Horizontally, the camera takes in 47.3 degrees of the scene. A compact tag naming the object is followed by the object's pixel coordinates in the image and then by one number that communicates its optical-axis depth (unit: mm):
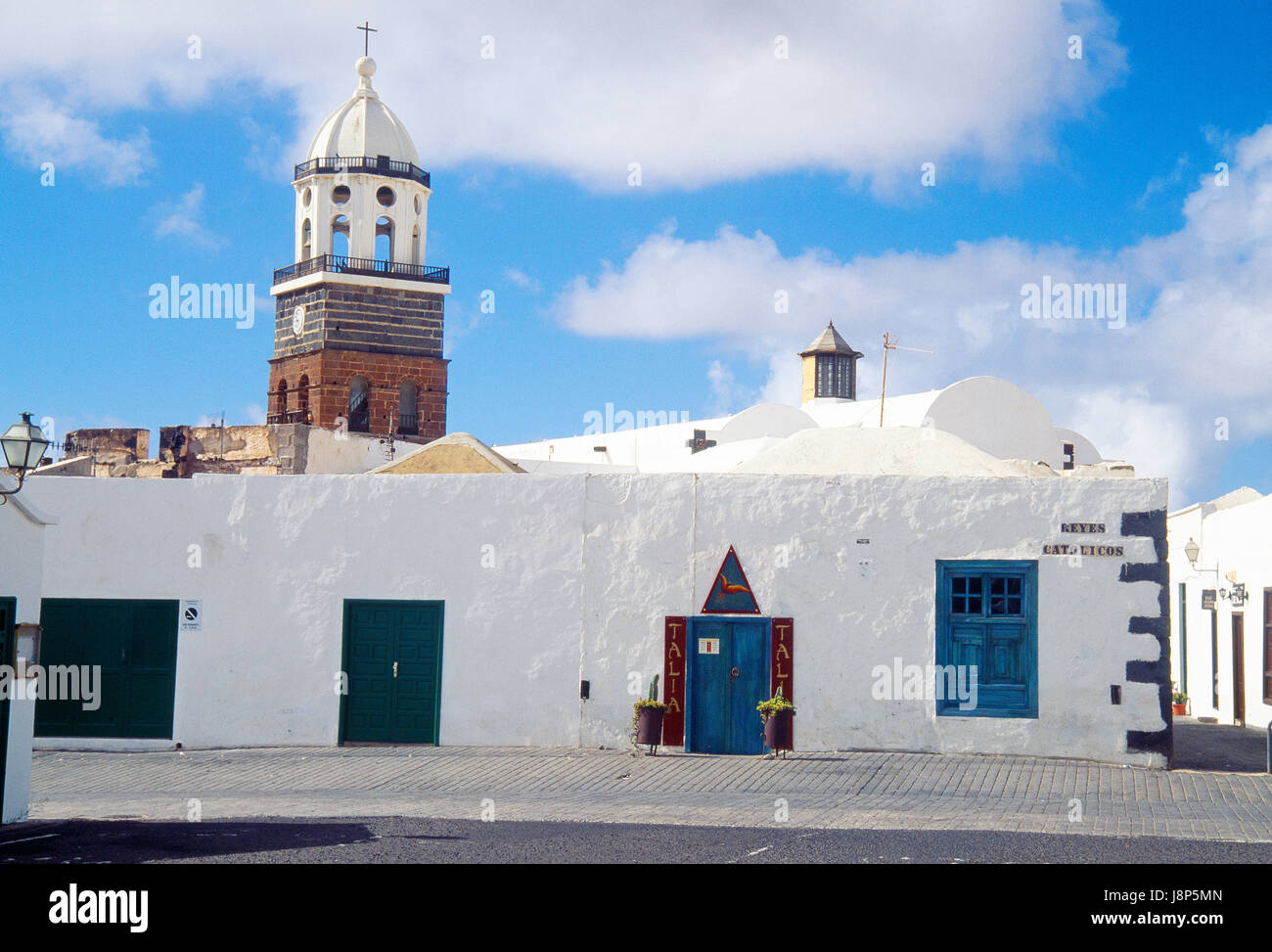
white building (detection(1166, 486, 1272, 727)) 21109
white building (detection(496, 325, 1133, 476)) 19734
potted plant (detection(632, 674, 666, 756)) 16297
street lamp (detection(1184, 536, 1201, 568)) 23025
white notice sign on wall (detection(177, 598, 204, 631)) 17562
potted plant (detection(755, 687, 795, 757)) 16031
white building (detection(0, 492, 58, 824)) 11812
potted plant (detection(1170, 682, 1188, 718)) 24594
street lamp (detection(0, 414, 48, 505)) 13047
